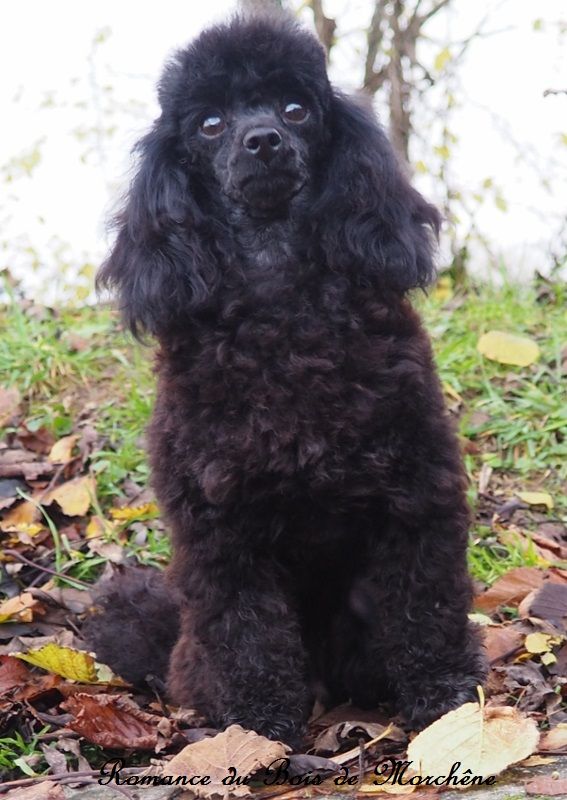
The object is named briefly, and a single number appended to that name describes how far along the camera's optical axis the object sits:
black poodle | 2.30
